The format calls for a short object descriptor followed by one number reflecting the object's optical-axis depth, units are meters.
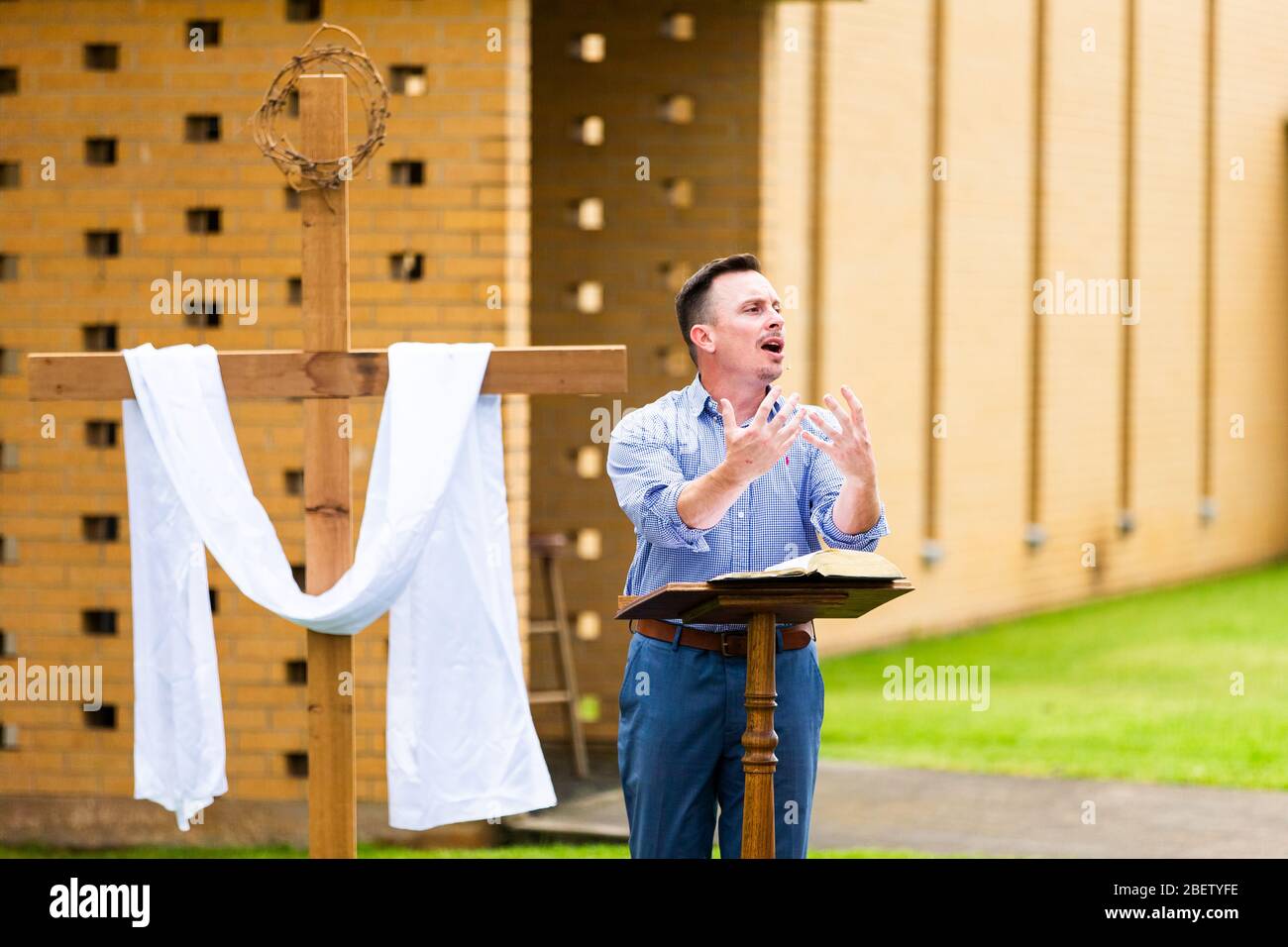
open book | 7.94
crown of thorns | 10.14
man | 9.02
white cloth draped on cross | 10.31
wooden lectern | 8.14
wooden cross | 10.21
